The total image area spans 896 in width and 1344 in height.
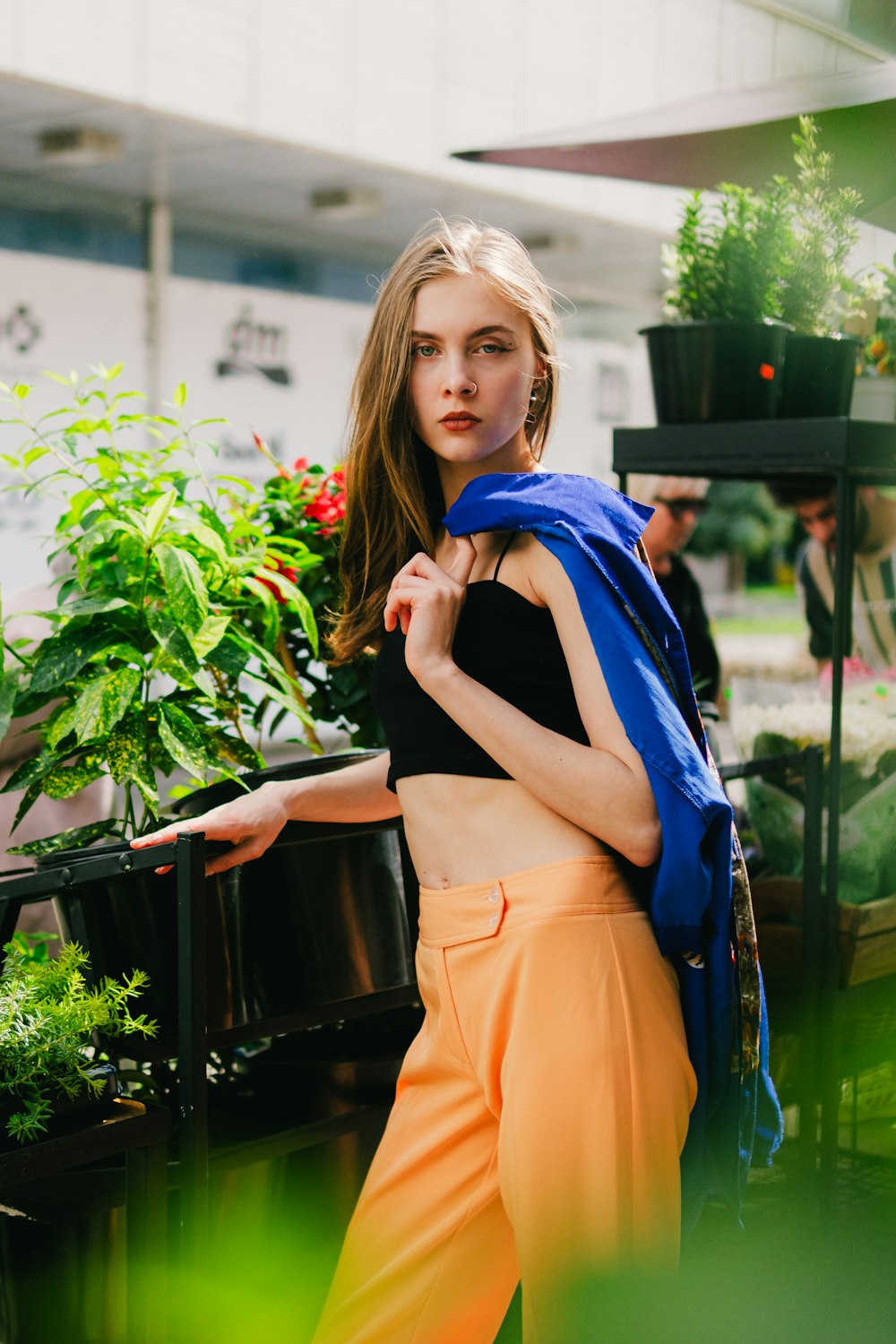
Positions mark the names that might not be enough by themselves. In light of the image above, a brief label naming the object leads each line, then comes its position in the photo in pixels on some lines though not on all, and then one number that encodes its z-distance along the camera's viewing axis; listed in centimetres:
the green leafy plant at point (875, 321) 343
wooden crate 304
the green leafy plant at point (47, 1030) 158
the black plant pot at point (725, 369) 311
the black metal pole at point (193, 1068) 169
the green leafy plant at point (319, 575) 250
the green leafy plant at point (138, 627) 192
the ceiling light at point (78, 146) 726
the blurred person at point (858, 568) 343
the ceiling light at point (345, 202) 873
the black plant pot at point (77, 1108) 158
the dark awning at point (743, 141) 355
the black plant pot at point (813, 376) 313
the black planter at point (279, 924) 186
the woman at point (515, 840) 151
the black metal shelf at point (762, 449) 288
